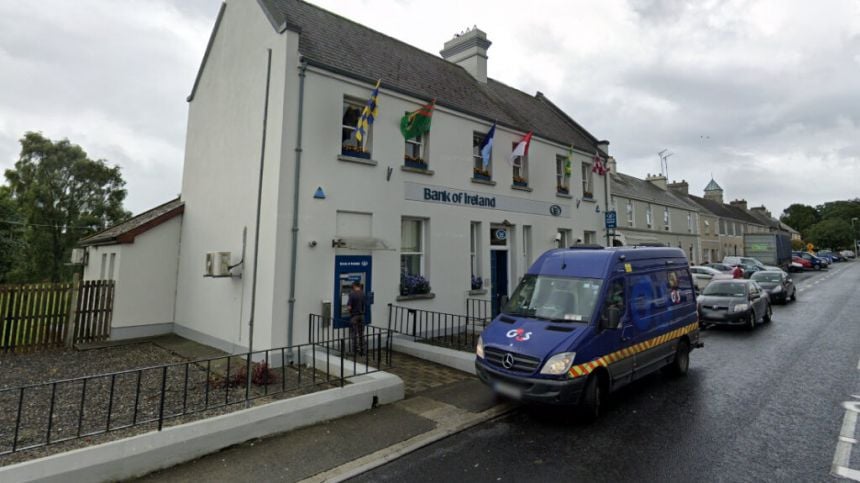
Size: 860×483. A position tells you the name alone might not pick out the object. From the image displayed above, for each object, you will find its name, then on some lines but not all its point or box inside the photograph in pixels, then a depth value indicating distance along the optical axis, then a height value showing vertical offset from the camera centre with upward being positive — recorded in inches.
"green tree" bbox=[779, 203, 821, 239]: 4143.7 +622.9
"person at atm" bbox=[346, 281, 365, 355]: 360.8 -36.5
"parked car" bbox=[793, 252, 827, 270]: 1742.1 +67.2
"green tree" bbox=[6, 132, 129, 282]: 1157.1 +191.4
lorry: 1457.8 +102.2
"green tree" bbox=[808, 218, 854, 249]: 3240.7 +341.1
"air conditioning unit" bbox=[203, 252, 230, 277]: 385.4 +2.2
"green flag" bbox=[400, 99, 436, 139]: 441.7 +164.8
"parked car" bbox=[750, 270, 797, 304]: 759.7 -17.5
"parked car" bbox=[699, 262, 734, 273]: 1114.5 +20.9
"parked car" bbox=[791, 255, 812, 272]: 1661.4 +48.5
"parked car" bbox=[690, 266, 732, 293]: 937.5 -1.6
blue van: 226.7 -36.6
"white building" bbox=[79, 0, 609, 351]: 370.9 +95.9
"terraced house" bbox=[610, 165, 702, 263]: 1206.3 +198.1
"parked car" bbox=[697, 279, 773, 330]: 524.1 -39.4
